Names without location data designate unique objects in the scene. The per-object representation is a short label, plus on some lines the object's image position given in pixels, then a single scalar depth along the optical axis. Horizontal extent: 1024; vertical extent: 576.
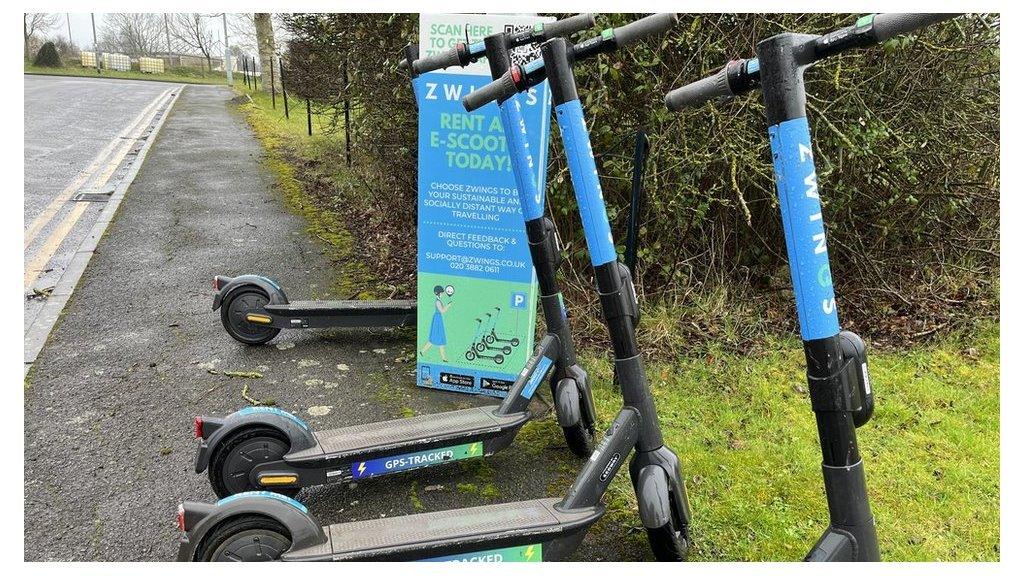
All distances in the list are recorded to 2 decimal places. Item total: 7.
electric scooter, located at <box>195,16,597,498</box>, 3.04
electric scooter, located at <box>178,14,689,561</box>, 2.46
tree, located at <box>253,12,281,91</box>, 16.67
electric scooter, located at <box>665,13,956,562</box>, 1.74
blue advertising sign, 3.90
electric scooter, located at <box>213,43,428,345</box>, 4.74
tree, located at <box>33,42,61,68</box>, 35.48
